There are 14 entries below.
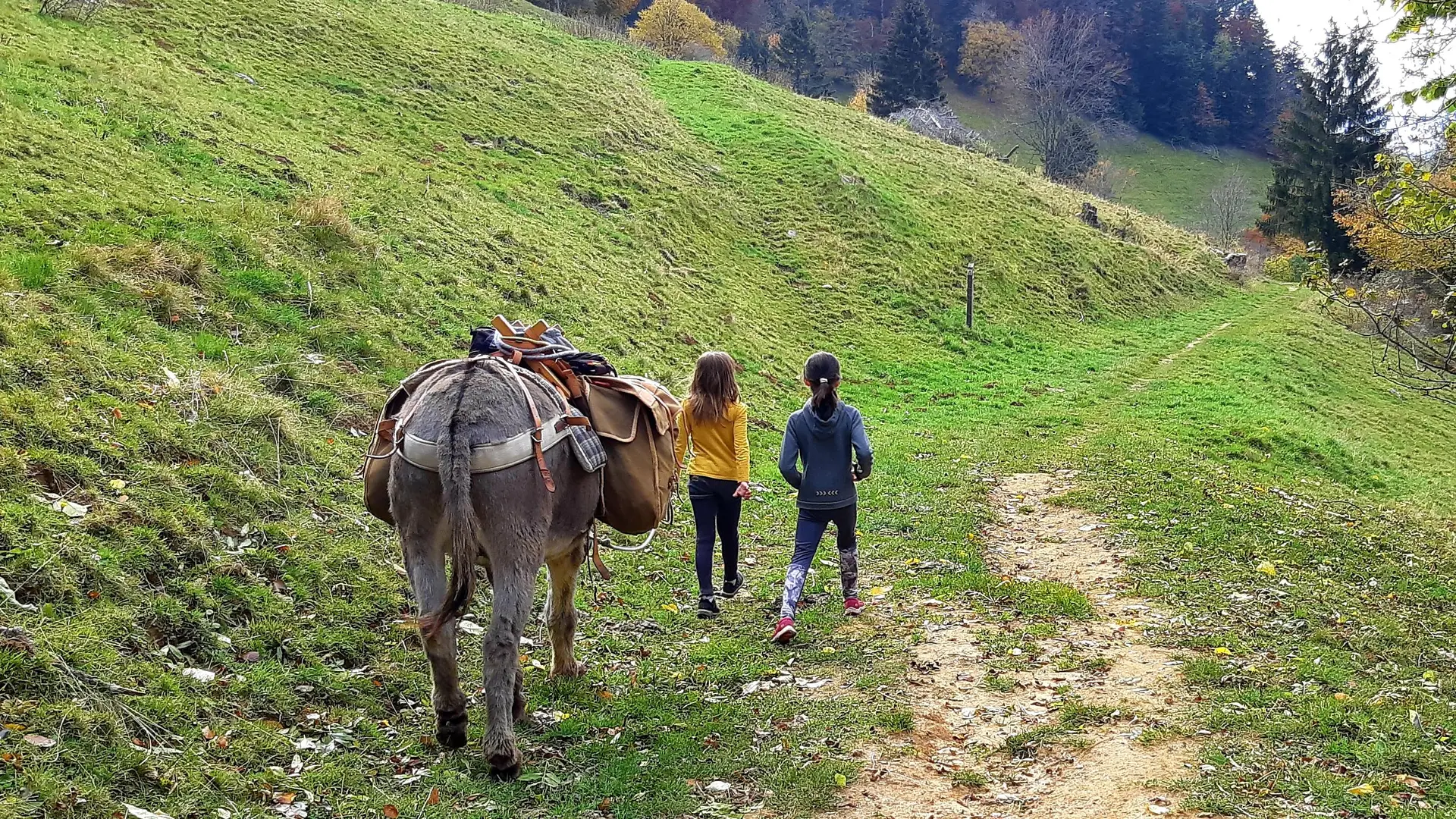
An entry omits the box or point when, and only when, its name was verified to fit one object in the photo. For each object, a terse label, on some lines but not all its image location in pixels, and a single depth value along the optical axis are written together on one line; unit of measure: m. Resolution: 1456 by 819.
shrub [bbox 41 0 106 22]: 18.59
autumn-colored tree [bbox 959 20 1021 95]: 92.50
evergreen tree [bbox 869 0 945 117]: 73.81
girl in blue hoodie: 8.02
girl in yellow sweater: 8.23
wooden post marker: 27.95
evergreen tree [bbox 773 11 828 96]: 82.31
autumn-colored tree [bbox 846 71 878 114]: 77.06
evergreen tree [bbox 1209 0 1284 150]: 94.00
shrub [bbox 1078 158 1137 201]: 70.64
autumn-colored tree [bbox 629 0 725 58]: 64.69
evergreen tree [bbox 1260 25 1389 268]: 43.16
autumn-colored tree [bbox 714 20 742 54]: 83.44
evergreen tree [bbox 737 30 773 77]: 83.88
